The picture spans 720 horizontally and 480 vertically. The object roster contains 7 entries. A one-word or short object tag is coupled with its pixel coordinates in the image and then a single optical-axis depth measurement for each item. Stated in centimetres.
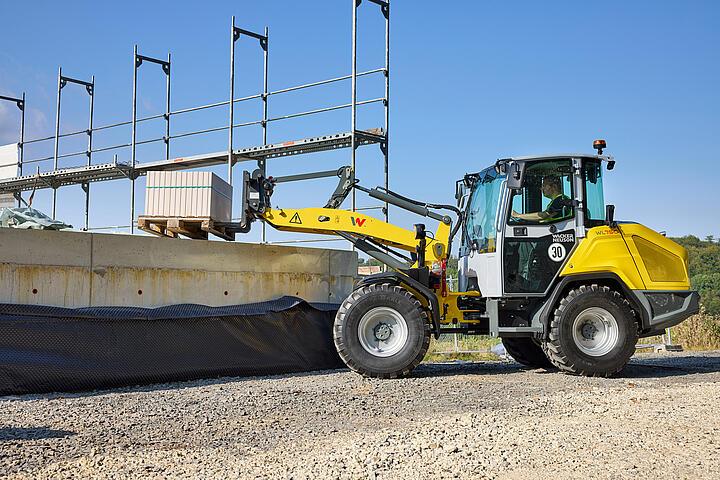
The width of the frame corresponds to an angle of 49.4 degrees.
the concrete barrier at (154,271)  918
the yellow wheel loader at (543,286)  986
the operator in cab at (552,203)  1019
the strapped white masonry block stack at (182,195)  1145
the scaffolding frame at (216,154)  1521
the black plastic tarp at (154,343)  839
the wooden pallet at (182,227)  1145
